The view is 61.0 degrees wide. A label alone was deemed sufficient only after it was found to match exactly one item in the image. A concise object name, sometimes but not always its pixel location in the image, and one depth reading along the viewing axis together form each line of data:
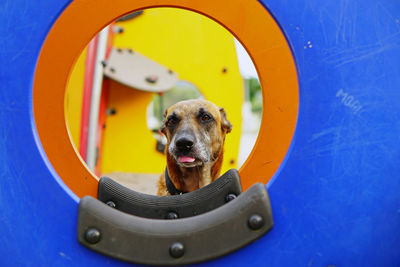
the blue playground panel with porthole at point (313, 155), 0.80
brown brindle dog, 2.03
